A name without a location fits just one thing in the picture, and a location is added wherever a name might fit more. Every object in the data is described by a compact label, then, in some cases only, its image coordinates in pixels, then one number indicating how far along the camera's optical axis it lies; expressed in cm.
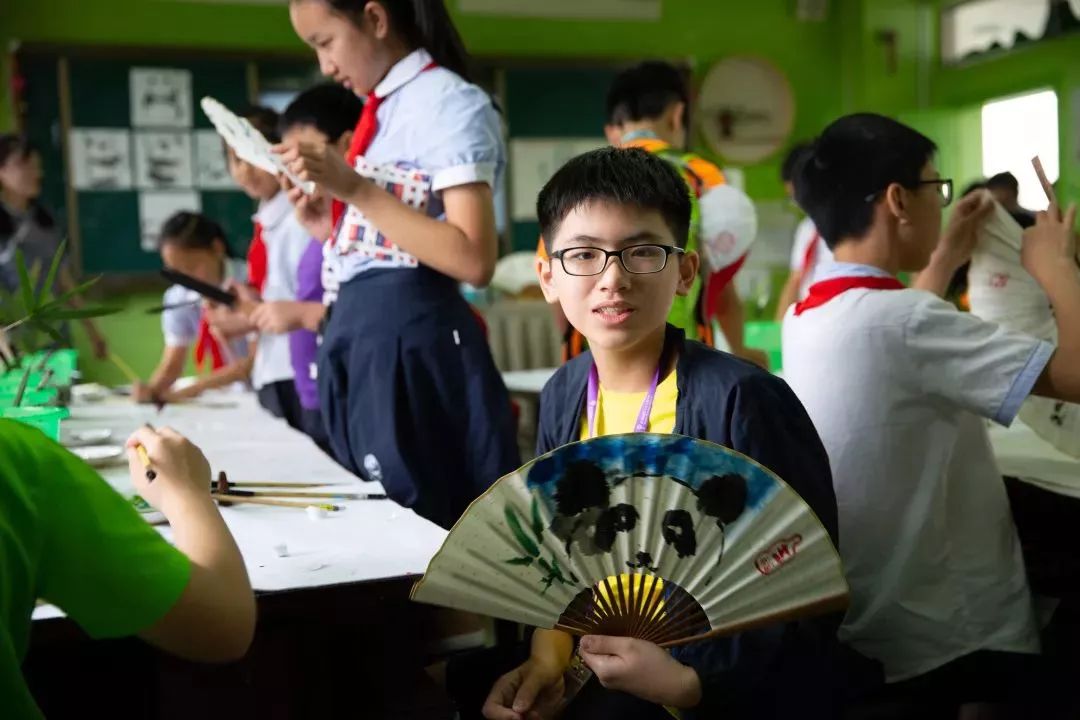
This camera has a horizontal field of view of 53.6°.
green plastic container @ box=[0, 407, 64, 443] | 150
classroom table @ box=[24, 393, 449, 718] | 109
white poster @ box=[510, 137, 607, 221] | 622
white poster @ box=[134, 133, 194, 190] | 554
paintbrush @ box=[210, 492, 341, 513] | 144
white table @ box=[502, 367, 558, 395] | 363
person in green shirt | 83
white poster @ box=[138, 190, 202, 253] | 558
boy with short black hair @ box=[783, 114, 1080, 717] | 148
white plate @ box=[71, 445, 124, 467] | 183
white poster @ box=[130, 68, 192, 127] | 551
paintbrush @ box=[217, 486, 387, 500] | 147
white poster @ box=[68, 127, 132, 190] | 543
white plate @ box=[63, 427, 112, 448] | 210
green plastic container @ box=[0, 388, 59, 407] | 180
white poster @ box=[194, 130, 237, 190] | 563
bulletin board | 539
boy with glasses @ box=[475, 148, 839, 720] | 116
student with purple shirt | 254
